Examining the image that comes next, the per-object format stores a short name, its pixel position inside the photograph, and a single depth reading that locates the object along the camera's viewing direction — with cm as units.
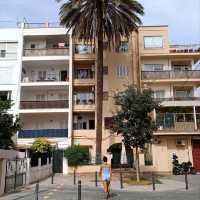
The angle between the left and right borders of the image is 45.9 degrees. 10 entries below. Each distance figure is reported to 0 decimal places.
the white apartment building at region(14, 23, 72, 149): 2575
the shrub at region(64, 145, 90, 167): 2242
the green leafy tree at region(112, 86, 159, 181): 1644
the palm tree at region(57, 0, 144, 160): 2234
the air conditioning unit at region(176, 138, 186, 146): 2422
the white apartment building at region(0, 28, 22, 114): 2638
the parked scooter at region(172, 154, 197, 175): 2164
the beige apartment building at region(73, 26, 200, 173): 2372
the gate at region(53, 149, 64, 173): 2374
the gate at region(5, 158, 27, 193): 1278
